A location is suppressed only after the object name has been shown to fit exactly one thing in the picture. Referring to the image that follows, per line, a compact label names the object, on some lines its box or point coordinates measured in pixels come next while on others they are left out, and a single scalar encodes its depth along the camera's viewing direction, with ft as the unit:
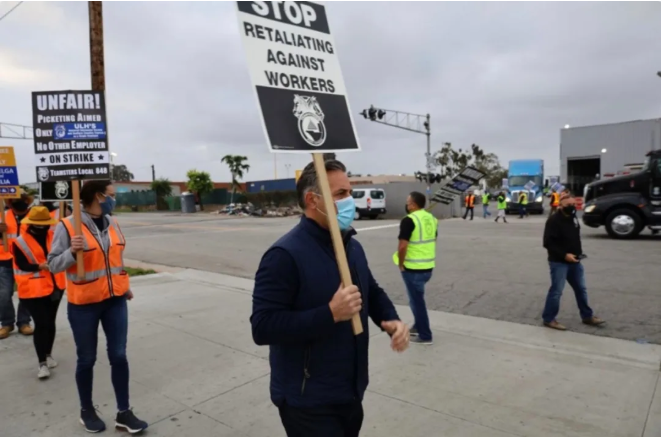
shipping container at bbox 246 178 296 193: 162.09
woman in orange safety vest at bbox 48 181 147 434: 10.94
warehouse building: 106.83
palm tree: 159.12
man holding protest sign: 6.26
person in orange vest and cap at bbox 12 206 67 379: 14.74
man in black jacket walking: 18.58
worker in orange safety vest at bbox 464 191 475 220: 84.43
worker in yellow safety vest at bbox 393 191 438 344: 17.11
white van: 92.27
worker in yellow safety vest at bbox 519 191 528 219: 85.87
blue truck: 94.17
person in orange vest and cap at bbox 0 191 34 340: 18.37
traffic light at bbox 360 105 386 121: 85.20
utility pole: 25.35
